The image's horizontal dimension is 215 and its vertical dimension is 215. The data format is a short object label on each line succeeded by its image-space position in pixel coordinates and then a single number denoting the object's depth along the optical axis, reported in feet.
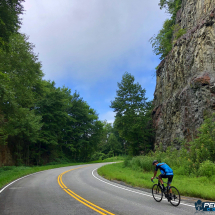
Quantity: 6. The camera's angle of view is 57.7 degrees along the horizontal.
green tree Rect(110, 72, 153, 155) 104.53
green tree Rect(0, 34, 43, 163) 51.75
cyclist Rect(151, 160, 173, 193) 26.04
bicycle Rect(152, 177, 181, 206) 24.84
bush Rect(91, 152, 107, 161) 223.71
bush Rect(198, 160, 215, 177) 41.65
